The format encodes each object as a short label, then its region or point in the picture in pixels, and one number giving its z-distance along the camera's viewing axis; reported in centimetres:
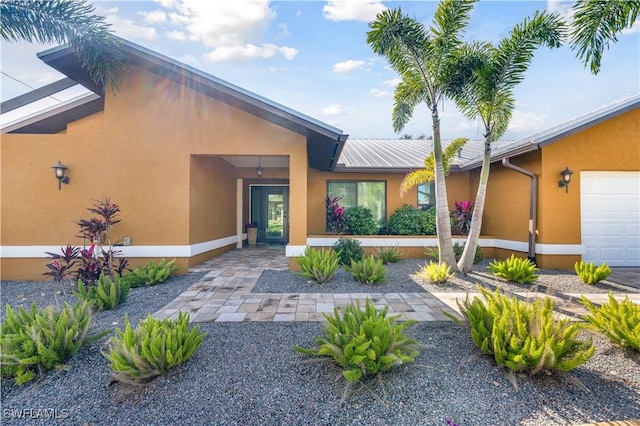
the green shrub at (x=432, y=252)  747
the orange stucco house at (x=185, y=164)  629
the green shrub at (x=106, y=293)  418
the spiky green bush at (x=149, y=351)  239
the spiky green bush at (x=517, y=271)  559
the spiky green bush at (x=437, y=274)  556
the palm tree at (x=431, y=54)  541
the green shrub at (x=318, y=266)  559
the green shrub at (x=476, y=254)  786
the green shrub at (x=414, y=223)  884
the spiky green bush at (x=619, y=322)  285
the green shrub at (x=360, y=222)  895
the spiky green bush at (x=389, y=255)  776
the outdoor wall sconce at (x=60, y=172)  611
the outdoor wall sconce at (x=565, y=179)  685
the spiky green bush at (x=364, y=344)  238
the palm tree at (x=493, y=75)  525
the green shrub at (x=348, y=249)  736
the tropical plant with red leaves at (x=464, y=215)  862
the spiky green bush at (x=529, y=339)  239
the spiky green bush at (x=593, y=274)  557
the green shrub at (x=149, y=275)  553
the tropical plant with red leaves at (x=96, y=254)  522
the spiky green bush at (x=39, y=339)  254
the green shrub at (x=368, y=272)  561
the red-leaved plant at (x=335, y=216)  887
